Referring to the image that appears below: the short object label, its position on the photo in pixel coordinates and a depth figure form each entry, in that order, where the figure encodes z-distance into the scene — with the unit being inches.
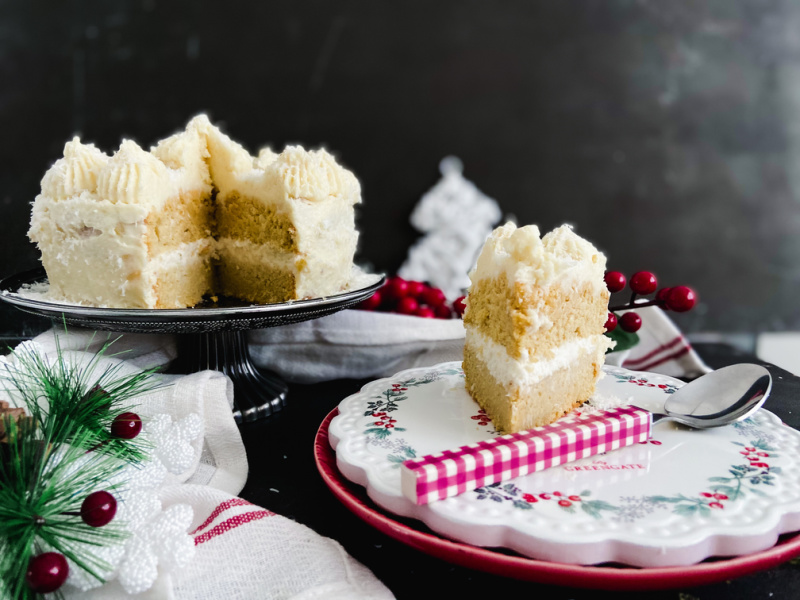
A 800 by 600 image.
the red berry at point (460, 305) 21.5
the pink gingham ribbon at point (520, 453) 13.2
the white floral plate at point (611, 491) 12.4
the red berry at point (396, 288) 23.7
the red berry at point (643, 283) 20.3
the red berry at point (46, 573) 11.7
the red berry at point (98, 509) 12.3
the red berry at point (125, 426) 14.4
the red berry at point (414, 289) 23.9
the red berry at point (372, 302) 23.5
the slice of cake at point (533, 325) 15.7
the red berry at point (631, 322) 20.7
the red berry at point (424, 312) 23.1
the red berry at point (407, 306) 23.0
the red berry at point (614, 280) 20.2
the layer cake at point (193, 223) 19.0
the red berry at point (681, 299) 19.8
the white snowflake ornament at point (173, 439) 15.5
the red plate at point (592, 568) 12.1
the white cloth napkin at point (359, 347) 21.5
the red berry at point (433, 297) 23.9
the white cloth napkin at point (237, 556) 12.6
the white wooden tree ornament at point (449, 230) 31.5
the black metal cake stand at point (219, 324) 17.4
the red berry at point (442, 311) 23.9
